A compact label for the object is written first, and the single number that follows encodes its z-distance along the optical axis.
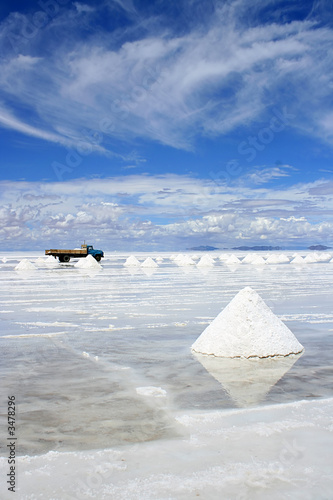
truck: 45.38
